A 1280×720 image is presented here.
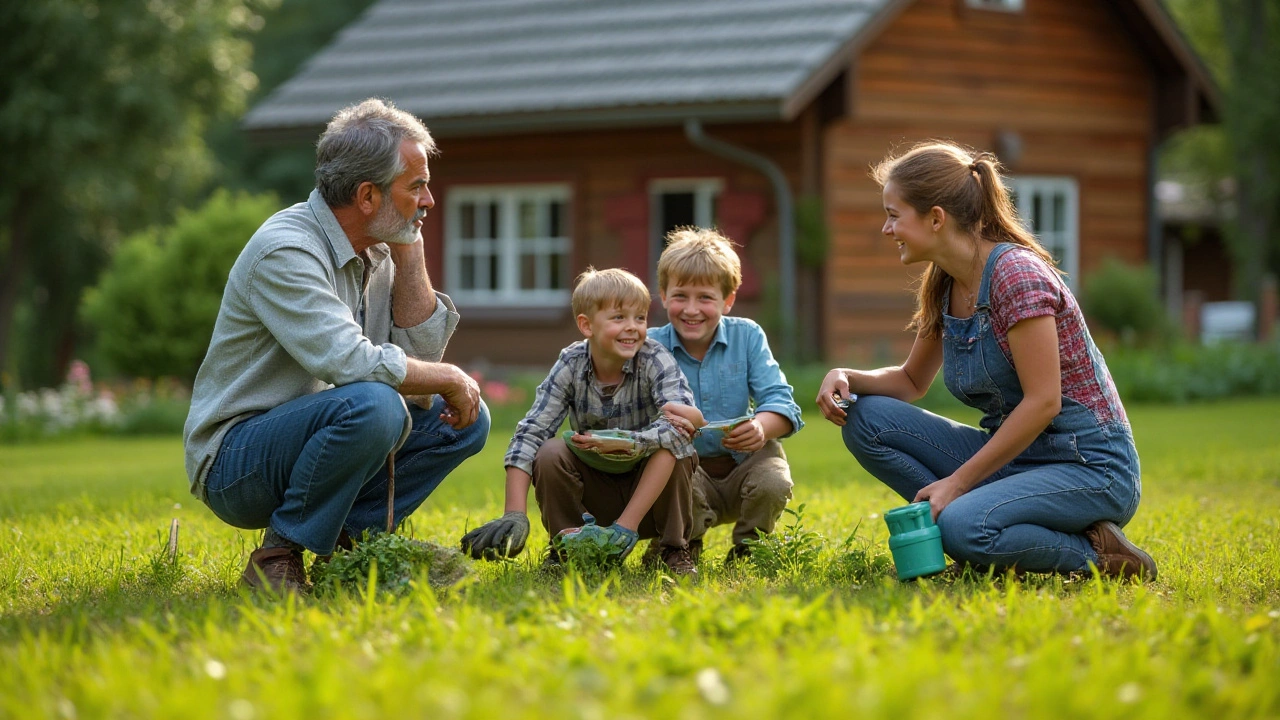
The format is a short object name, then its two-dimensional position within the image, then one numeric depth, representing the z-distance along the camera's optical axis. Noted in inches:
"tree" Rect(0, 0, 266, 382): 762.8
